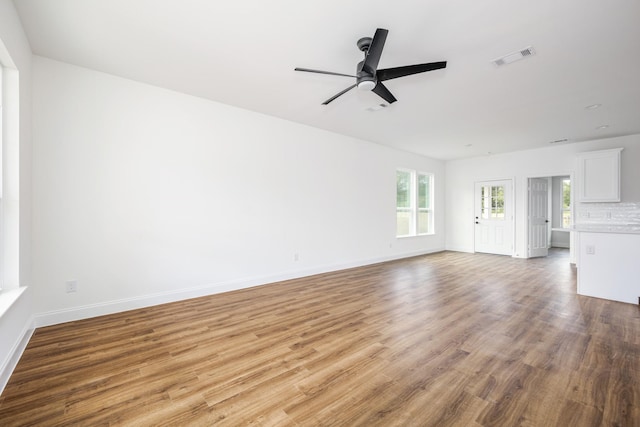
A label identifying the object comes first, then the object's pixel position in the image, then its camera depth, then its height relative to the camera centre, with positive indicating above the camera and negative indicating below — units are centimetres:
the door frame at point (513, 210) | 693 -9
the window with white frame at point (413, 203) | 707 +12
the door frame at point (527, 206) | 606 +1
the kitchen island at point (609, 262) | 352 -78
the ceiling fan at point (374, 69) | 219 +121
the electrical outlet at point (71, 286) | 289 -81
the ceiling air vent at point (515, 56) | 258 +149
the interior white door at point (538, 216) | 686 -26
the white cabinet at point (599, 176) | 538 +62
